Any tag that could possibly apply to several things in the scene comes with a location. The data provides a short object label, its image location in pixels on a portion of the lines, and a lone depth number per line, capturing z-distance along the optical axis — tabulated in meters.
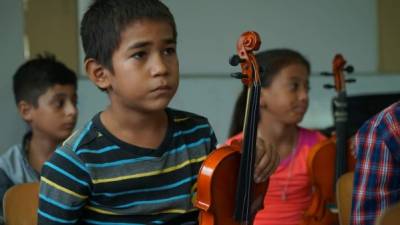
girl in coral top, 2.90
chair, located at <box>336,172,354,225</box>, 2.44
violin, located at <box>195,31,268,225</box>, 2.23
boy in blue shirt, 2.99
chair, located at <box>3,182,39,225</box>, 2.49
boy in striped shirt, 2.20
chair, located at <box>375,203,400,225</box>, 1.81
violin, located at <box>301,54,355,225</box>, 2.86
